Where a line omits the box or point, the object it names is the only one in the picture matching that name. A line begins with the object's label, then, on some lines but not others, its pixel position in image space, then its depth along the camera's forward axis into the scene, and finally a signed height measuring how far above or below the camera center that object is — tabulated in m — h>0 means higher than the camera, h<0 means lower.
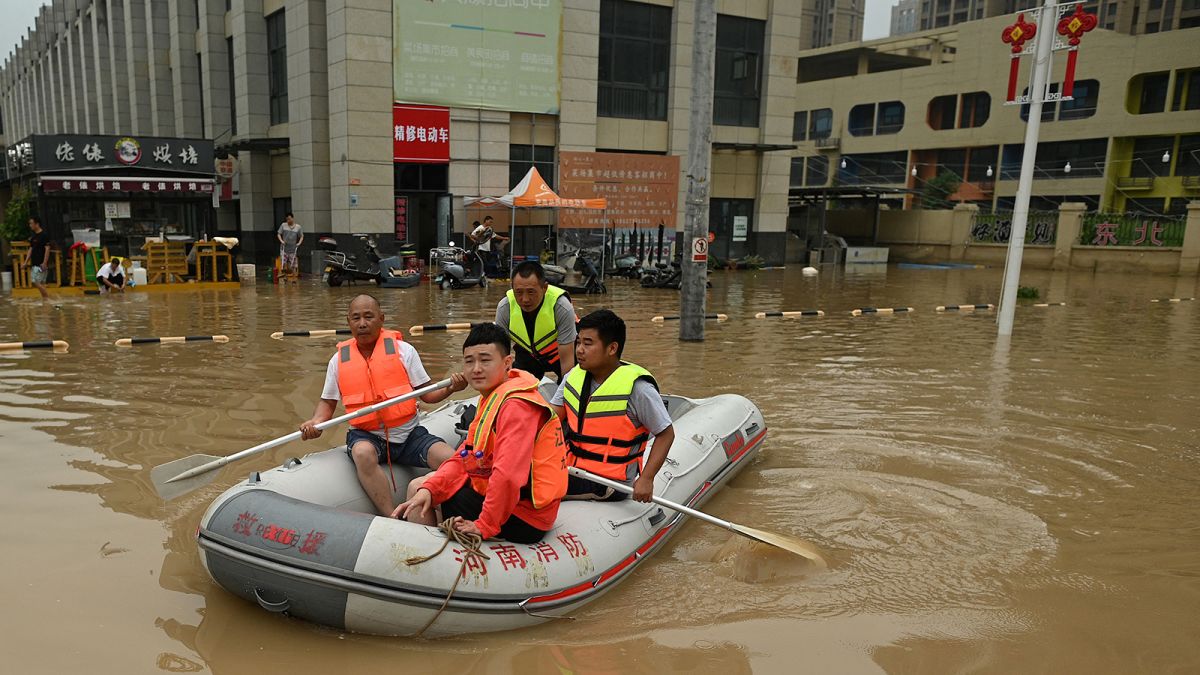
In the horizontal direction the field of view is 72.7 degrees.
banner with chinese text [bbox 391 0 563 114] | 18.41 +3.42
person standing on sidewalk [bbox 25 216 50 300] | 13.63 -1.20
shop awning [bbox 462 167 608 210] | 18.57 +0.10
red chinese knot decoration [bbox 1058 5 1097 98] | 10.09 +2.43
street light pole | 10.30 +0.82
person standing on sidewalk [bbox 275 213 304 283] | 17.69 -1.12
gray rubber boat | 3.34 -1.55
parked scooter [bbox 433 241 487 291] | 16.80 -1.45
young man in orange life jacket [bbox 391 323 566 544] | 3.46 -1.14
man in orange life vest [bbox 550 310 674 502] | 3.91 -1.00
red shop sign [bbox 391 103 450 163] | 18.66 +1.49
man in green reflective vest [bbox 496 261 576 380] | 5.44 -0.81
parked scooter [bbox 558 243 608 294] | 16.47 -1.56
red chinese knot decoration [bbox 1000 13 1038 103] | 10.38 +2.35
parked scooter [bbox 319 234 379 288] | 16.89 -1.51
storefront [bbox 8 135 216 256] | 16.12 +0.04
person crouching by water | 14.52 -1.60
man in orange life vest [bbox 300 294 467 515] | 4.36 -1.03
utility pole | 9.75 +0.91
